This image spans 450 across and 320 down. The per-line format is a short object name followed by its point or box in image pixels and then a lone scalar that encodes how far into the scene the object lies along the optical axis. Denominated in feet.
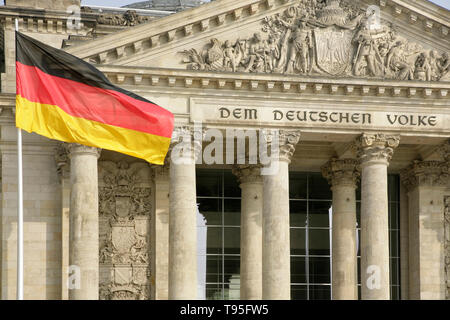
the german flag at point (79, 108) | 115.96
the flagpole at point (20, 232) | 107.14
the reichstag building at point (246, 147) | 154.71
